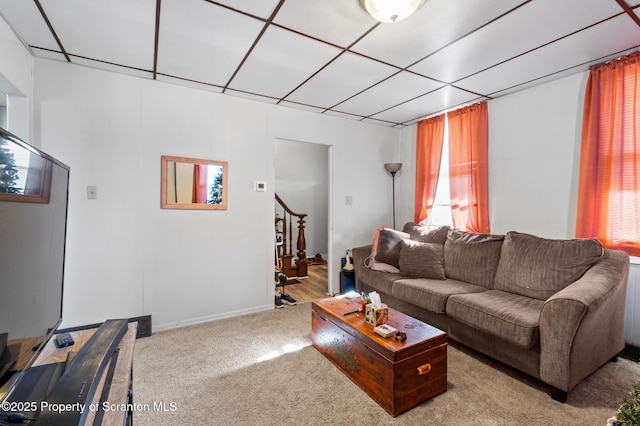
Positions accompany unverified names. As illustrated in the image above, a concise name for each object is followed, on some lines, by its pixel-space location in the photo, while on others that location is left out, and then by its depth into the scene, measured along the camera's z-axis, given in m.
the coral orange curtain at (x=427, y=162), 3.79
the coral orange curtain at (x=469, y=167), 3.26
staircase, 4.74
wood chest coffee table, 1.67
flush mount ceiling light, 1.62
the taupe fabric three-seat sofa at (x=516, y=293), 1.80
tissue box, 1.98
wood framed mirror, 2.88
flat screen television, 0.77
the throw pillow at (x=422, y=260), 3.01
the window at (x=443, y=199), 3.75
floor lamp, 4.17
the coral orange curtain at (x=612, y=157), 2.27
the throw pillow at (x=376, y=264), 3.24
